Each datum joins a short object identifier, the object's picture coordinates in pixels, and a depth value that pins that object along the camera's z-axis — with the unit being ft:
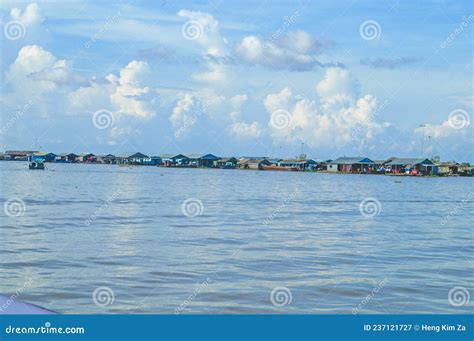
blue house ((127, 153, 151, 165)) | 509.02
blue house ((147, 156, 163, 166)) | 520.83
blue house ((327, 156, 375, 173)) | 428.97
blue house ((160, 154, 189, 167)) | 507.71
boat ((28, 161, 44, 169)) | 350.46
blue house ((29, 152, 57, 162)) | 471.95
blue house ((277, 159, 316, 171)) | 483.10
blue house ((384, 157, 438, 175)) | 398.97
